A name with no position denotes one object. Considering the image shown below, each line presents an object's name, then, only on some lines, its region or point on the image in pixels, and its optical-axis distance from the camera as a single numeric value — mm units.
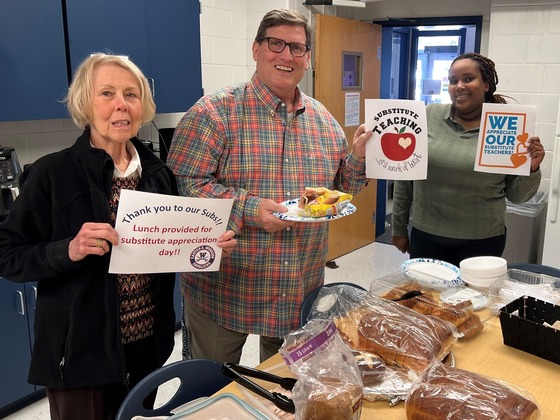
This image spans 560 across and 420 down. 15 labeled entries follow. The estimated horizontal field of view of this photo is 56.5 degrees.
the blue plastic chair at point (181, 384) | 1331
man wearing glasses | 1810
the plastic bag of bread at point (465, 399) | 1054
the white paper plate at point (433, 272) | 1820
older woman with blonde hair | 1396
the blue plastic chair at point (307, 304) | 1822
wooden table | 1207
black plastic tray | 1396
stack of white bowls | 1797
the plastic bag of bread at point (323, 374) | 1062
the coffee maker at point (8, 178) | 2363
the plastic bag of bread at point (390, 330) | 1312
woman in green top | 2279
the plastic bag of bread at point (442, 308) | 1534
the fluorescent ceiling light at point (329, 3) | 4281
